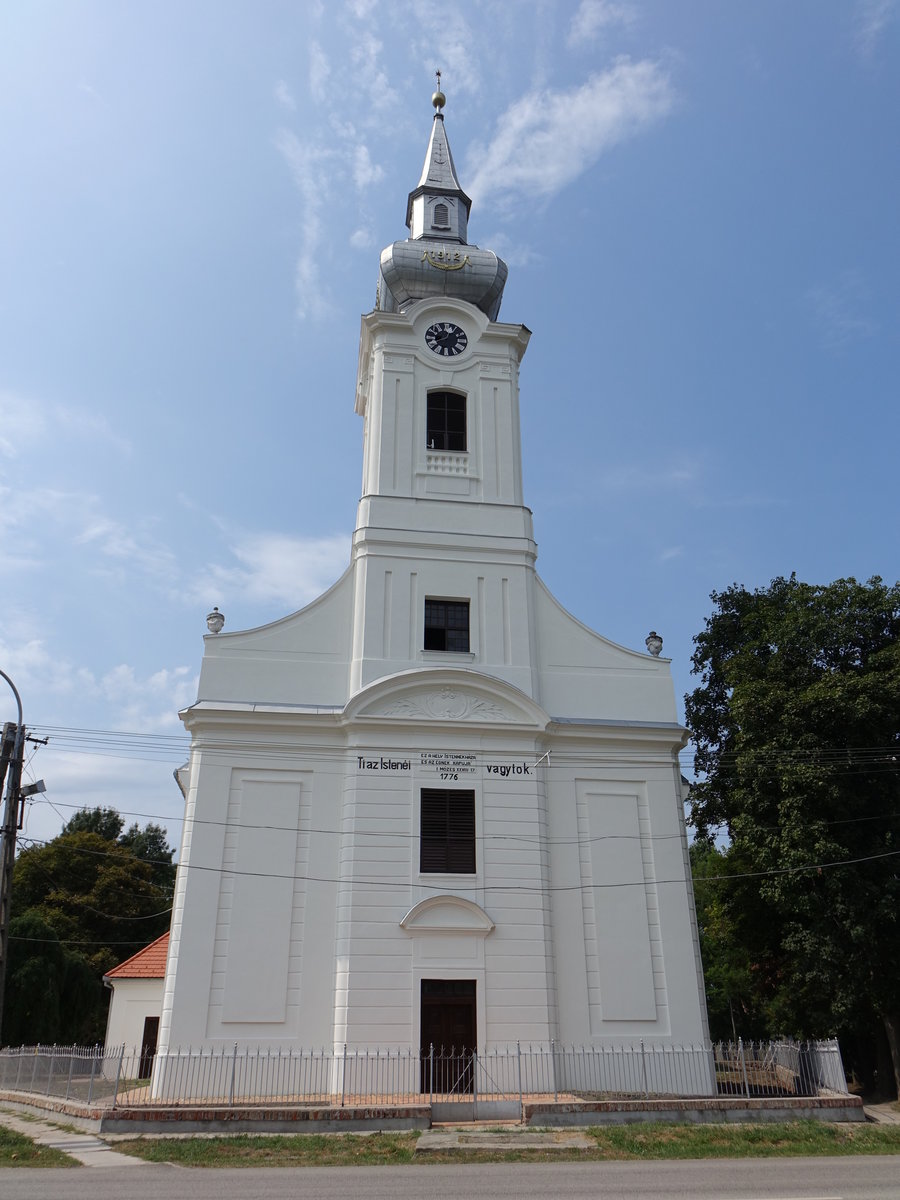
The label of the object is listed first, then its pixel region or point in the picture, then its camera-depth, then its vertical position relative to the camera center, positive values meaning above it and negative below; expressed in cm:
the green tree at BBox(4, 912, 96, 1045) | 3547 +208
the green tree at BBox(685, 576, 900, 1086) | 2159 +550
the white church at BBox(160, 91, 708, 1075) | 1878 +459
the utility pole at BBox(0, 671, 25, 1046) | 1608 +385
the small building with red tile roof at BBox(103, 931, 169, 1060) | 2545 +102
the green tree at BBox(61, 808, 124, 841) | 6075 +1311
